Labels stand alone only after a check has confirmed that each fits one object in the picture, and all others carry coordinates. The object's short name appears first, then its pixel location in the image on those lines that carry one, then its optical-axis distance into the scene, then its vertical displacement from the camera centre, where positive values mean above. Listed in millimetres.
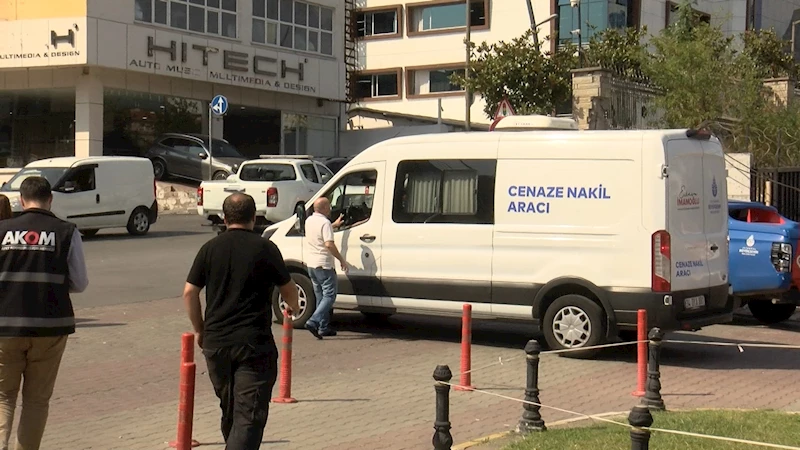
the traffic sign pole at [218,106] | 30828 +3007
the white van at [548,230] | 11344 -168
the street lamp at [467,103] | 35788 +3825
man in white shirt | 12625 -600
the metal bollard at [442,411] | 6266 -1153
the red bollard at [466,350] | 9727 -1209
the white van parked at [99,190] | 24281 +482
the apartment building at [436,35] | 51844 +8921
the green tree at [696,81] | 23547 +2933
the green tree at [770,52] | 41688 +6454
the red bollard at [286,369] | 9078 -1316
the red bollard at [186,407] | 6328 -1136
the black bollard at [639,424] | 4484 -873
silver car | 32906 +1706
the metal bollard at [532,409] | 7827 -1400
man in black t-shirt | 5992 -581
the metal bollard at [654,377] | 8562 -1285
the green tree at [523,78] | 32406 +4067
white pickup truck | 25469 +599
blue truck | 13898 -573
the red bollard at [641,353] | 9492 -1195
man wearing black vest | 6402 -533
